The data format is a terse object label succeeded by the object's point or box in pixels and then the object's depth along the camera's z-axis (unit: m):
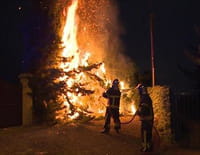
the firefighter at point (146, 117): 9.55
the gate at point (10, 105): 14.83
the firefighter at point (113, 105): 11.51
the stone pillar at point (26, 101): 15.24
